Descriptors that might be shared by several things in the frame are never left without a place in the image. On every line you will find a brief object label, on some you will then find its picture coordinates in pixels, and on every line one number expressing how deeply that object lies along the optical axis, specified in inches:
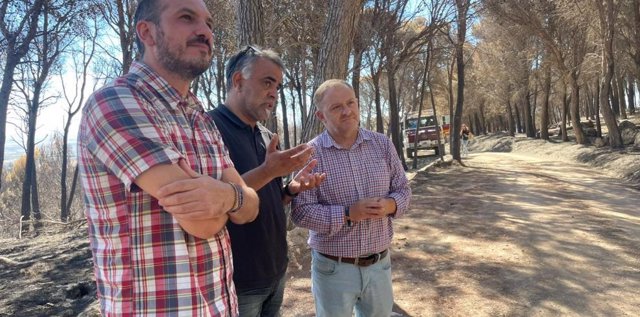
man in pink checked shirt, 97.4
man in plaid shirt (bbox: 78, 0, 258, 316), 48.3
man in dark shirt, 79.2
